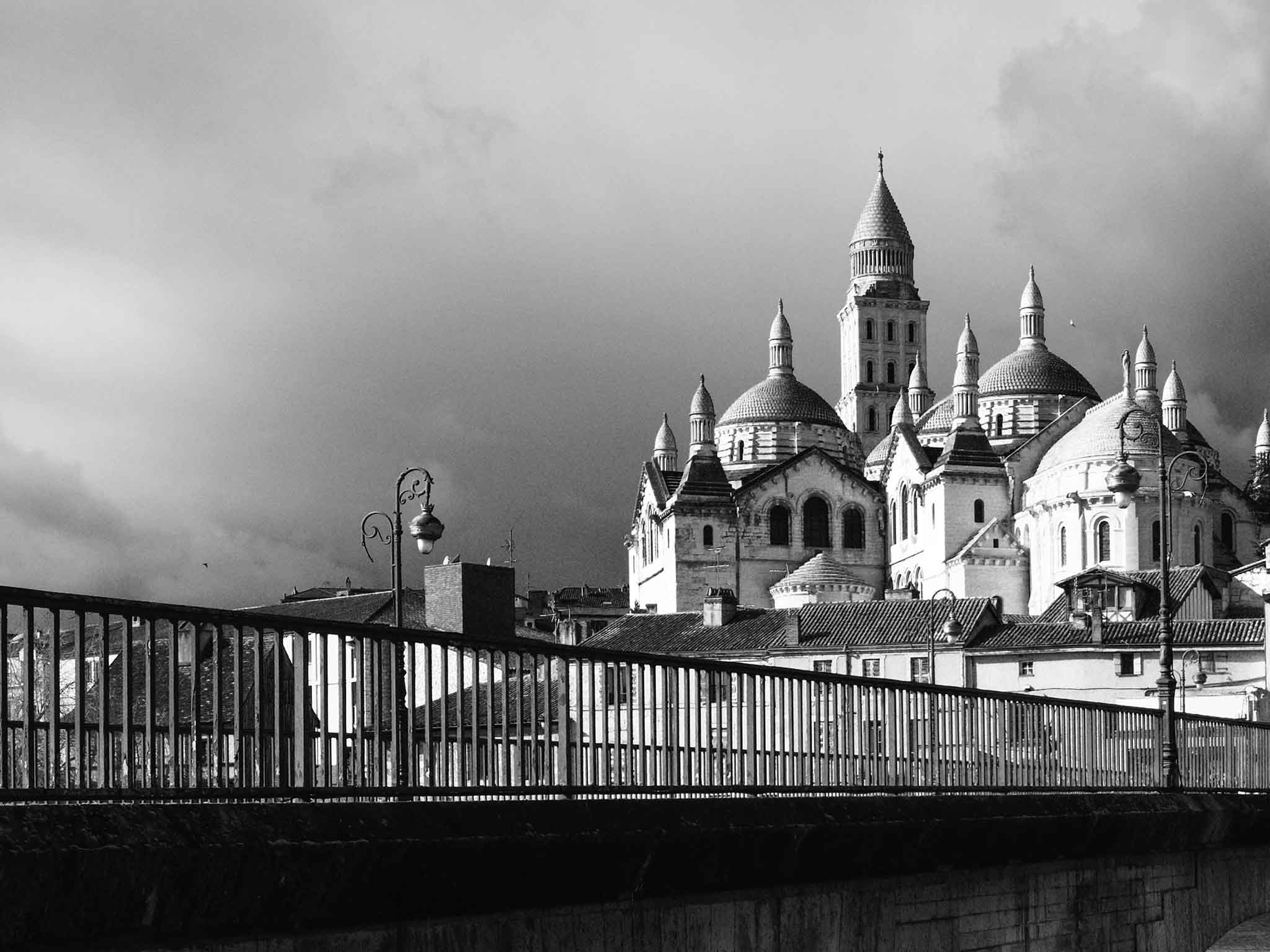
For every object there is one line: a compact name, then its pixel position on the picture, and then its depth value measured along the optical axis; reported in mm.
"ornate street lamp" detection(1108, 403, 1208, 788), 19812
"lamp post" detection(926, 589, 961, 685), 68500
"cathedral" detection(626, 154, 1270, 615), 99812
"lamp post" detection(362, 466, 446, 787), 22672
